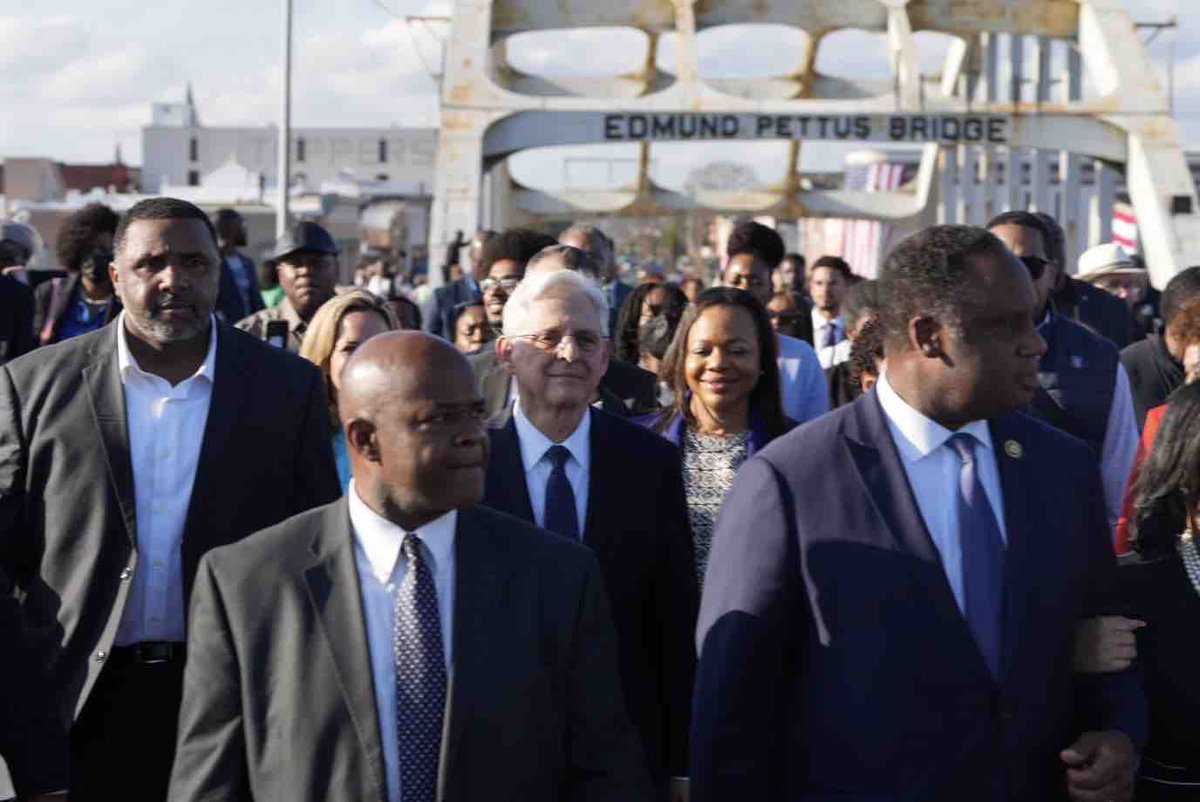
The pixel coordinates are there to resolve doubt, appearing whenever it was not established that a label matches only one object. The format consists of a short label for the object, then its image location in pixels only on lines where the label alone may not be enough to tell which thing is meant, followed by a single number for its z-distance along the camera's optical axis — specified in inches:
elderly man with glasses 209.9
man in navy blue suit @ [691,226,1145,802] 158.7
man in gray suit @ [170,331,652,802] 151.6
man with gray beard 209.5
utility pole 1203.9
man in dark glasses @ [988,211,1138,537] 277.0
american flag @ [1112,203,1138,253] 996.6
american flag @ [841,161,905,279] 1679.4
